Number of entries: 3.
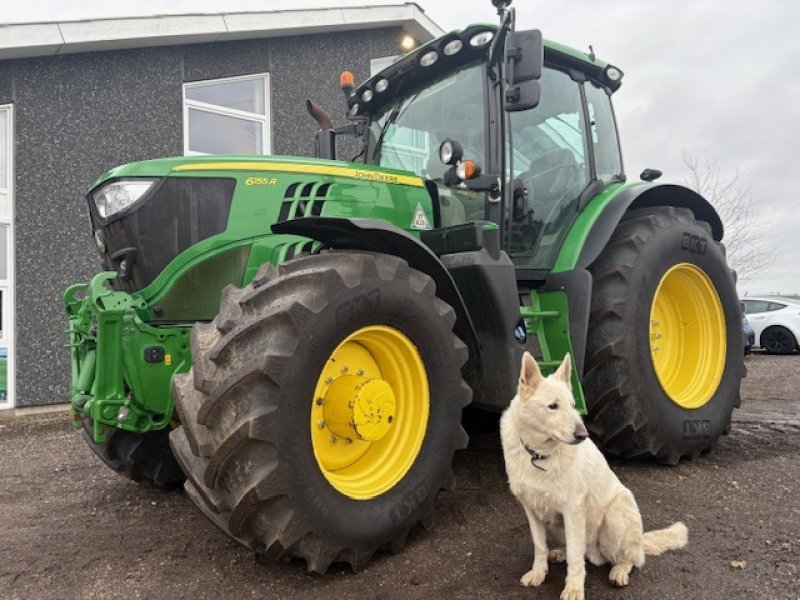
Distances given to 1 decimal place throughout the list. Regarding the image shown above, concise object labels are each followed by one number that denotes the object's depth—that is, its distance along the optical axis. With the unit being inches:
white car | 552.1
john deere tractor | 95.0
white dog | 92.8
